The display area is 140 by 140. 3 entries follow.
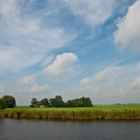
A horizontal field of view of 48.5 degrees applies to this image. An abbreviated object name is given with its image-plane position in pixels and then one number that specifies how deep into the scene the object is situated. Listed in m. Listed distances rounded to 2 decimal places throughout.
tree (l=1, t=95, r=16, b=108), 72.71
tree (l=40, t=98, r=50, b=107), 83.10
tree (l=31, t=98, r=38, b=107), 81.51
